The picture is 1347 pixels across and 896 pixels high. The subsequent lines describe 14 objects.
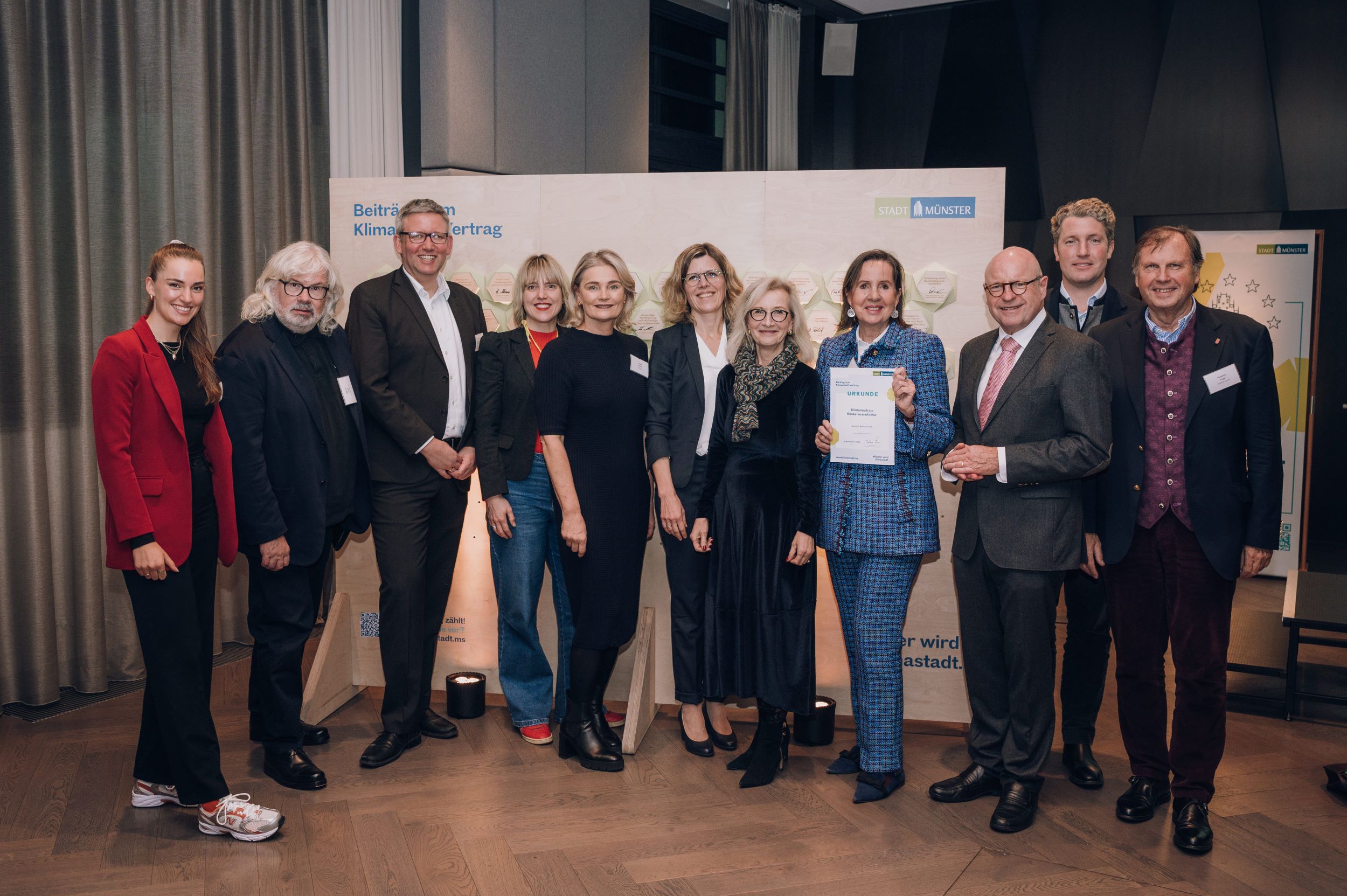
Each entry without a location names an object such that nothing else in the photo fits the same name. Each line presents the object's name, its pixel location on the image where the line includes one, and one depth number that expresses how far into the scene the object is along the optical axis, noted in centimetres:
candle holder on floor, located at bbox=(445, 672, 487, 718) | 371
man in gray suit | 270
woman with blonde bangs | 331
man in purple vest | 269
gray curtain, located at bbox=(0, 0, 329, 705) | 367
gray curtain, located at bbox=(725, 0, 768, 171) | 743
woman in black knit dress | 315
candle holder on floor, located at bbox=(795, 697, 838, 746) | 345
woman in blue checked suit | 288
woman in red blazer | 254
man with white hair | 291
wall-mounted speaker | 747
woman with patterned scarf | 296
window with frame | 718
